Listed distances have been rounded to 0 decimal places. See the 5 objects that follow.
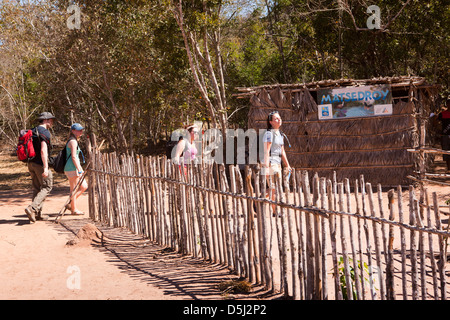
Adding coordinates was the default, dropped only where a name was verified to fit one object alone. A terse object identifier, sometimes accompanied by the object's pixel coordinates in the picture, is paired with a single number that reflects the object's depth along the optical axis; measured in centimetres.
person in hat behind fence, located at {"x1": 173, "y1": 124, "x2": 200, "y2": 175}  835
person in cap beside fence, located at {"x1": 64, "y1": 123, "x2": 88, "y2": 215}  856
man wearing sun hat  831
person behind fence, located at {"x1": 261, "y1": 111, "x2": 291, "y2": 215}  728
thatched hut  1180
